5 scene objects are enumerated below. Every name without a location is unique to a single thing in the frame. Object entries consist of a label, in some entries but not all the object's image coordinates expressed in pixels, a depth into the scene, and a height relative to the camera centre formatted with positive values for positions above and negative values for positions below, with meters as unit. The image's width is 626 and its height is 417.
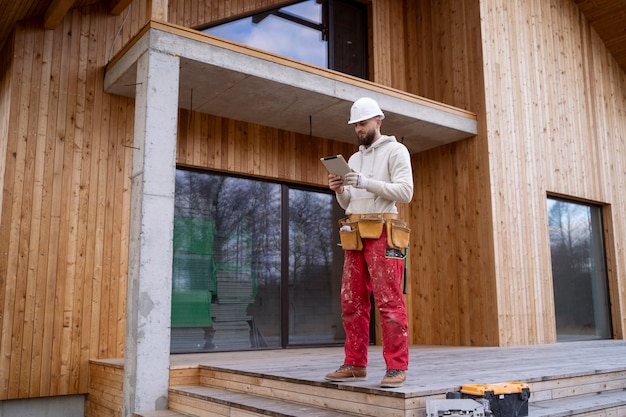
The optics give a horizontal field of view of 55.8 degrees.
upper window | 7.13 +3.38
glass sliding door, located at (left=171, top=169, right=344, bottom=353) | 6.36 +0.40
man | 3.27 +0.26
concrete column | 4.32 +0.41
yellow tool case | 2.99 -0.50
